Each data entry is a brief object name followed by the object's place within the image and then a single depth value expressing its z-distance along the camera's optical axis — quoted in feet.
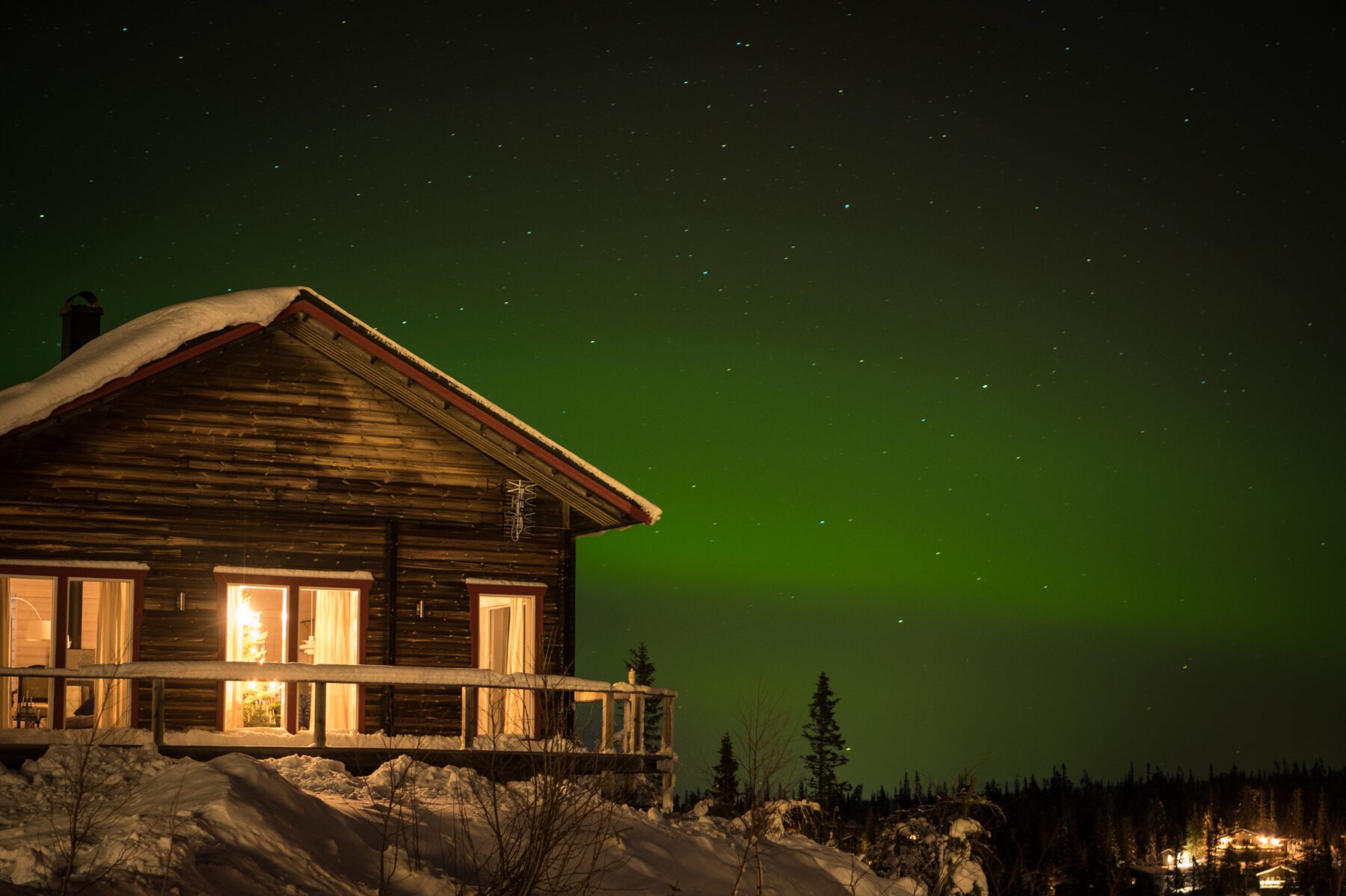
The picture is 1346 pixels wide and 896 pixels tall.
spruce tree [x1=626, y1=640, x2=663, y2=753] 239.30
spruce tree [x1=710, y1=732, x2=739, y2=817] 192.44
